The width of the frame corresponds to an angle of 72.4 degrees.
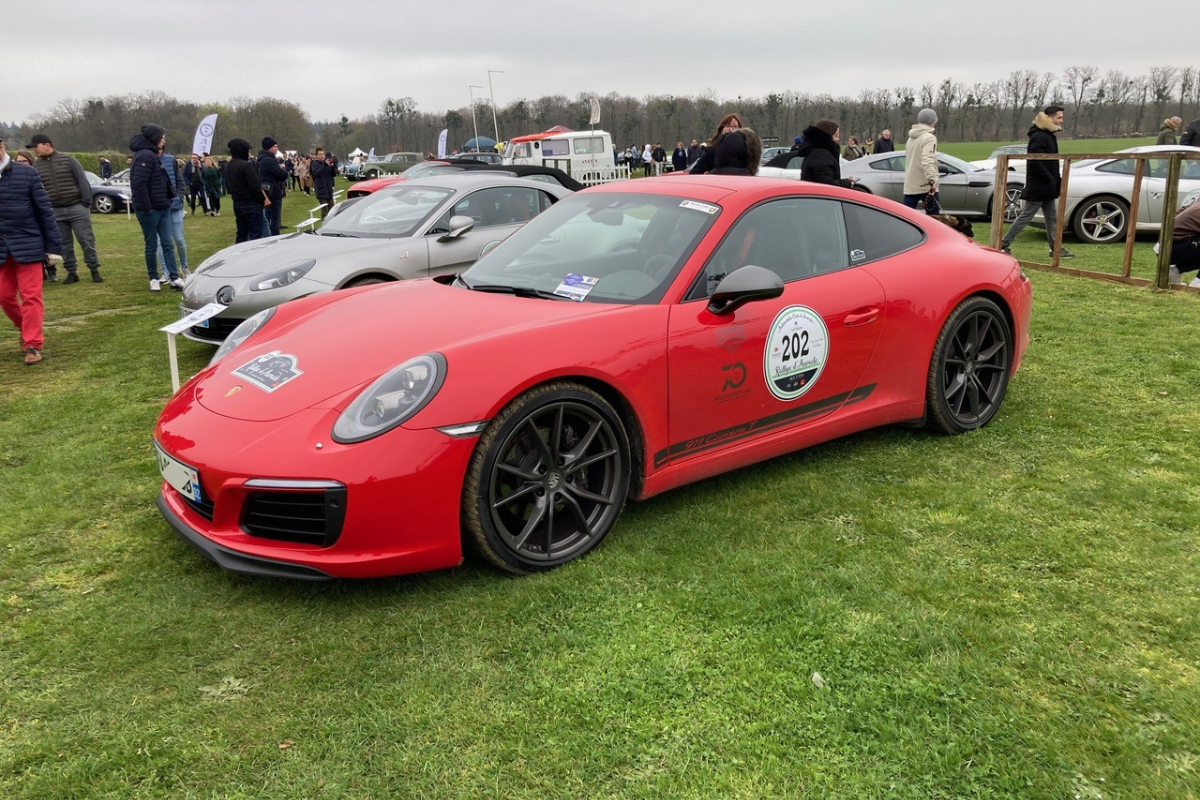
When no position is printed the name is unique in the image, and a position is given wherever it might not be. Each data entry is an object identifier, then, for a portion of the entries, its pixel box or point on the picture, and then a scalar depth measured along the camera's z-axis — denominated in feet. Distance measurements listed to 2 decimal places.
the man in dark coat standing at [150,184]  31.35
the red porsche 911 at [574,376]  9.04
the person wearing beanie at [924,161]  31.91
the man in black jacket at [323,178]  65.31
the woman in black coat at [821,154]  27.20
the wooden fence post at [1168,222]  25.66
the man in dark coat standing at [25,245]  20.83
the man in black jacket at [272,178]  40.57
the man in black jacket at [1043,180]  31.17
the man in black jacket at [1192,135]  43.34
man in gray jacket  34.30
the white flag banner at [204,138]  64.50
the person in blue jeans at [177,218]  33.65
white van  105.91
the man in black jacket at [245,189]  33.83
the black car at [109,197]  84.02
